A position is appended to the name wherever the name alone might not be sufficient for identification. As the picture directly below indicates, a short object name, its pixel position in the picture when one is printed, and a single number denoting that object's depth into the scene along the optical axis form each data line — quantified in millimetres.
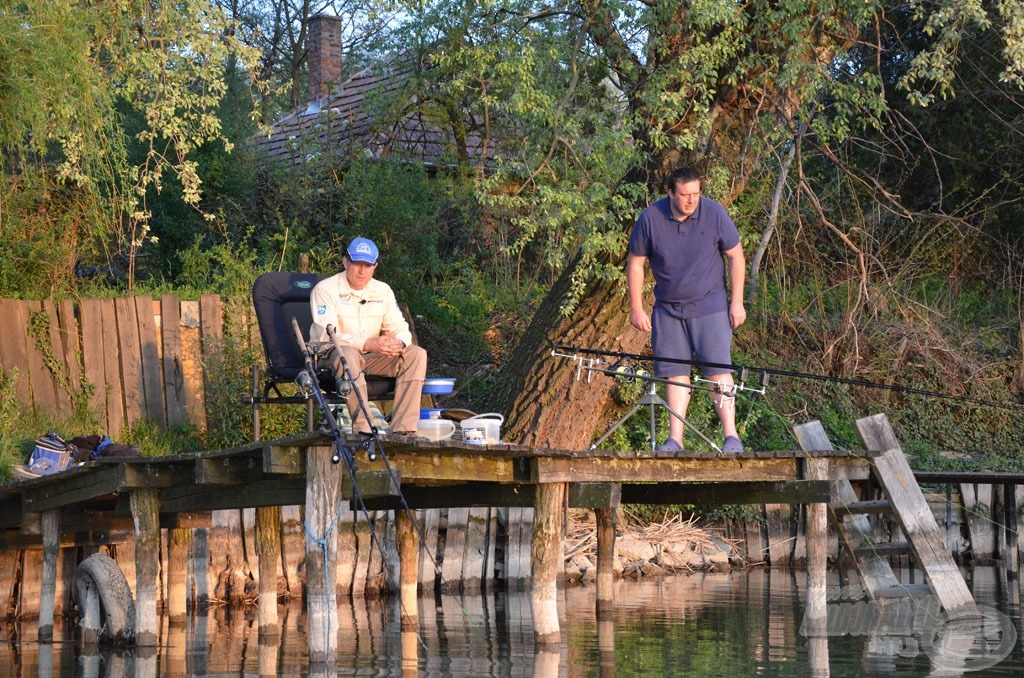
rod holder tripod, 19000
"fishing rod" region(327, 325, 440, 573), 15023
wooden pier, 16203
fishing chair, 20469
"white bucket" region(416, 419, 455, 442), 17375
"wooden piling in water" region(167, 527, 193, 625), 22016
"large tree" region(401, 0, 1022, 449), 23234
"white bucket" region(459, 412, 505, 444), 17359
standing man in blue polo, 19125
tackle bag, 21312
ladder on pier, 20250
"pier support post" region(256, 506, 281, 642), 20250
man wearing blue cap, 18312
